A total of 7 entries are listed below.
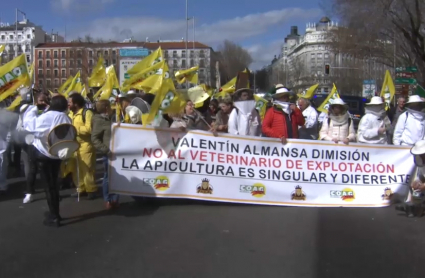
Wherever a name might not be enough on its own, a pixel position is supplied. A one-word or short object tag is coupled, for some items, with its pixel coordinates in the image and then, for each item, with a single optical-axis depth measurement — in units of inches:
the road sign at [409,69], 1003.0
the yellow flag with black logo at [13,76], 335.9
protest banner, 314.0
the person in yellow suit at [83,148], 339.0
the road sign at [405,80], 999.6
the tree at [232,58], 2685.8
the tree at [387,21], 1161.4
